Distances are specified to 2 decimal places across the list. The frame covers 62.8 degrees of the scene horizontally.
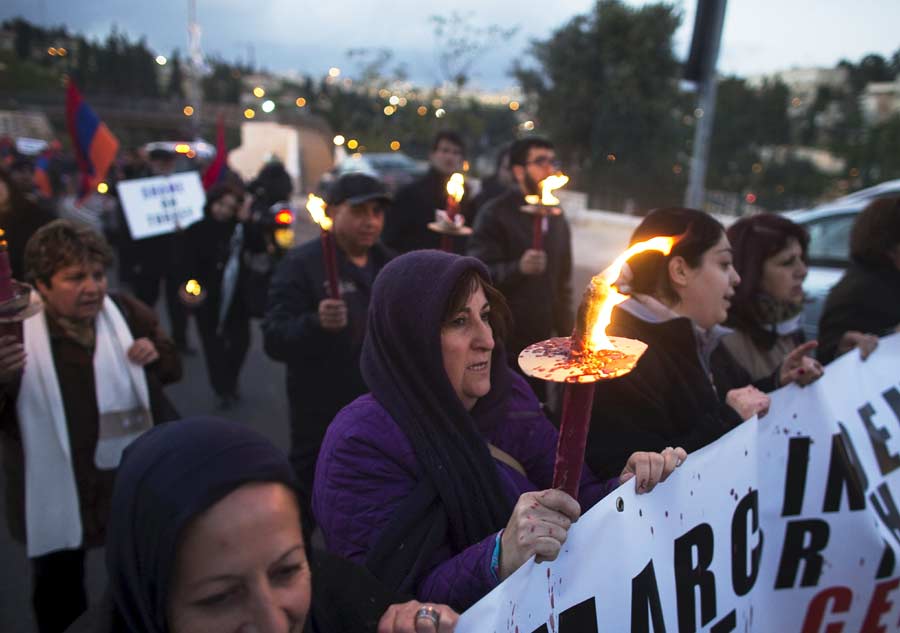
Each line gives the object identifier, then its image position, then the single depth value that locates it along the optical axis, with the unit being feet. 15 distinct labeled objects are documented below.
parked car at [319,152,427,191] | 64.70
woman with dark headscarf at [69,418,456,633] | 3.66
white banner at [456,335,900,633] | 4.82
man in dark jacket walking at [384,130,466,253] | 17.31
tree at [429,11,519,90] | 68.49
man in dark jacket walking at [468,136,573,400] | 13.60
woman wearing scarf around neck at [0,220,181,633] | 8.43
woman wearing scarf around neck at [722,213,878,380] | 9.36
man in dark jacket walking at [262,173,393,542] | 10.32
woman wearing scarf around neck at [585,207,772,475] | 6.88
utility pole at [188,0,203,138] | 70.33
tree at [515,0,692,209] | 51.21
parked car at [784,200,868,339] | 19.88
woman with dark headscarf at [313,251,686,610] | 5.14
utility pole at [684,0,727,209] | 18.76
